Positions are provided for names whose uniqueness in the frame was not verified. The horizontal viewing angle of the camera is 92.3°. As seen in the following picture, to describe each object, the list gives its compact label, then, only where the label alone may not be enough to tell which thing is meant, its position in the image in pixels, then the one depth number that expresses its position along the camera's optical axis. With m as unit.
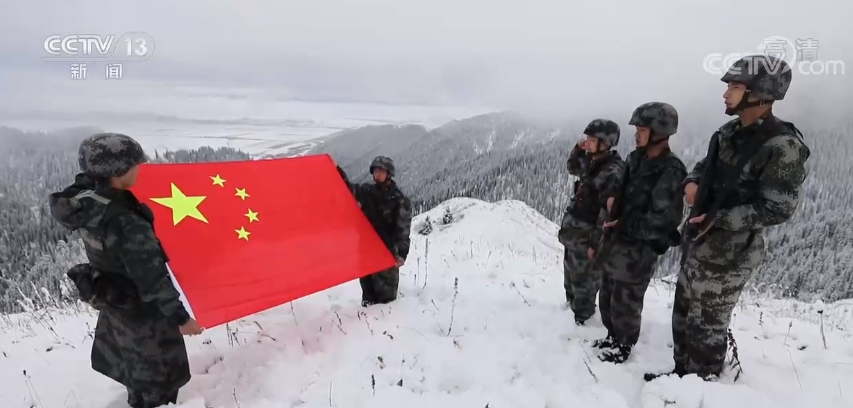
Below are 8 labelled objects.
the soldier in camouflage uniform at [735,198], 3.12
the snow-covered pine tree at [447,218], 36.80
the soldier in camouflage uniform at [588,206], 5.01
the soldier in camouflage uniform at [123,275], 3.07
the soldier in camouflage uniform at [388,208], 5.85
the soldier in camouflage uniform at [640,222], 4.09
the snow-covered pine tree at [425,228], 27.89
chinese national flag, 4.14
